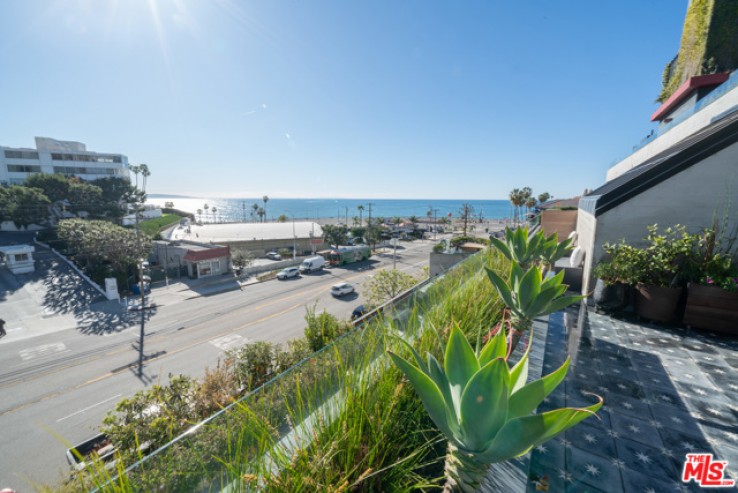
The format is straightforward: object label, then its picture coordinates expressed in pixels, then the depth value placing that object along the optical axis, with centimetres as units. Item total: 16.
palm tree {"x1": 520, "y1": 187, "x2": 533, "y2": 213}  5010
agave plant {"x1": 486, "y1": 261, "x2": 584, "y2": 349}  294
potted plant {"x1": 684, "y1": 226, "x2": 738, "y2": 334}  471
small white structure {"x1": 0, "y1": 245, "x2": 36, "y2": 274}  2673
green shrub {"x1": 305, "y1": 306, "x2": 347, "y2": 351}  588
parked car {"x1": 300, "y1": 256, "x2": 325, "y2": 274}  3475
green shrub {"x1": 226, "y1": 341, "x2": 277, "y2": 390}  662
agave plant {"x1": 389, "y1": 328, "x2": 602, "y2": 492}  121
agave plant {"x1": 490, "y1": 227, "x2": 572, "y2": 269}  470
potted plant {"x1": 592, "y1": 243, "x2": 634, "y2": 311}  552
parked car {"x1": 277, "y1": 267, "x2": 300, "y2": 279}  3146
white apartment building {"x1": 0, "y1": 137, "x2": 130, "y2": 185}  5256
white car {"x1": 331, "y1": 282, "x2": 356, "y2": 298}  2481
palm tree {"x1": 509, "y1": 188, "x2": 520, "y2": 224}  5034
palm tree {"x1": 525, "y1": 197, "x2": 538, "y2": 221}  5439
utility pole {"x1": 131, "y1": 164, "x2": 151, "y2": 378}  1500
